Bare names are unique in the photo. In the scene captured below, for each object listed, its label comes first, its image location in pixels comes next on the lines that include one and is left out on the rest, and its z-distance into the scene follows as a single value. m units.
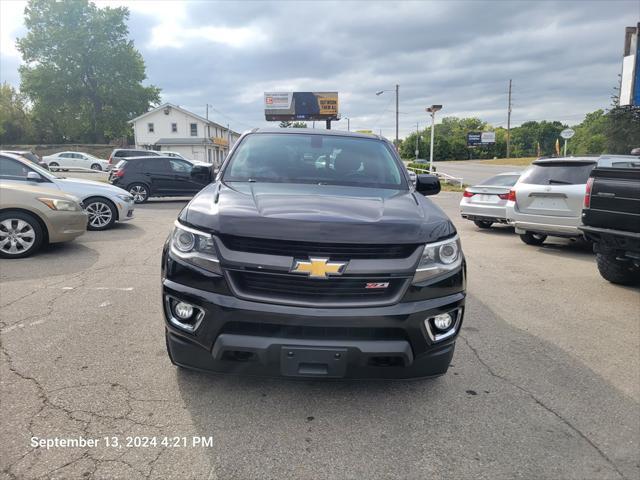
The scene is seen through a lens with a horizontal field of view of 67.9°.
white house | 57.28
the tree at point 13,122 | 66.06
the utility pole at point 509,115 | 72.81
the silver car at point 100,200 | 9.57
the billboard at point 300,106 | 44.41
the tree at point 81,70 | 58.94
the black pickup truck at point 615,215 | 5.21
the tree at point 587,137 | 35.09
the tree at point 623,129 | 31.80
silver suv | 8.08
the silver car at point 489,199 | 10.66
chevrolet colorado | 2.60
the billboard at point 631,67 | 22.09
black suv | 15.91
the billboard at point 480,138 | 92.88
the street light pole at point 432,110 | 28.73
